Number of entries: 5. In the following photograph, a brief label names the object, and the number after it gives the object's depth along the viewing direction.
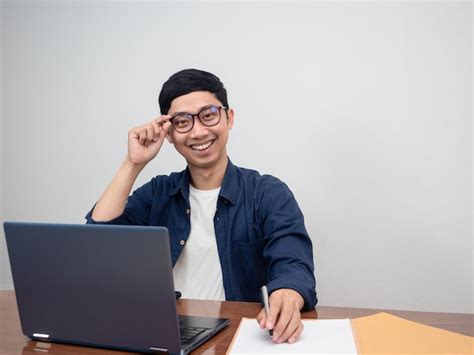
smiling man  1.49
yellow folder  0.83
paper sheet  0.84
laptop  0.80
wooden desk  0.90
